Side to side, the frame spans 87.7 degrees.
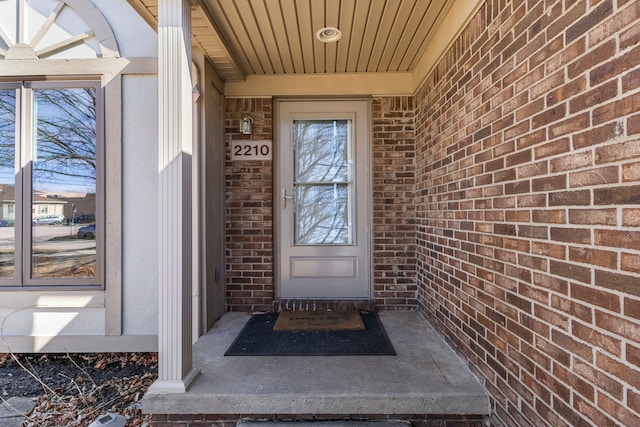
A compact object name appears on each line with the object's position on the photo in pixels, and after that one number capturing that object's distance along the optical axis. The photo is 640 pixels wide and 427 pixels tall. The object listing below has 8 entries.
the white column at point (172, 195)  1.87
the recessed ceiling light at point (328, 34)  2.54
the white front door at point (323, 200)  3.39
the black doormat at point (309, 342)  2.33
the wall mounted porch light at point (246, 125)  3.26
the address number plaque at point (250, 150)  3.30
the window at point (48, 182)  2.93
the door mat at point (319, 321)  2.79
